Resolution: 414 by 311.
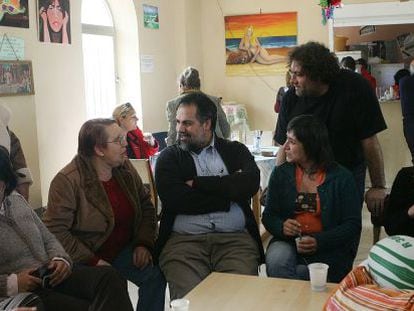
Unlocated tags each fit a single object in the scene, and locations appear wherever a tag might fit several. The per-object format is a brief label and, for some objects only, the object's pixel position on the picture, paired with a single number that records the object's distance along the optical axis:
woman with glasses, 2.52
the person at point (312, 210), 2.52
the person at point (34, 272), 2.12
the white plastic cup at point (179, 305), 1.68
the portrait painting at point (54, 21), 4.16
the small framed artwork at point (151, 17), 5.82
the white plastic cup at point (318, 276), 2.01
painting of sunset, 6.64
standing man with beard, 2.70
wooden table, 1.93
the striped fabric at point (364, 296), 1.38
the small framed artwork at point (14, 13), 3.75
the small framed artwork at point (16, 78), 3.73
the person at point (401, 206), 2.45
